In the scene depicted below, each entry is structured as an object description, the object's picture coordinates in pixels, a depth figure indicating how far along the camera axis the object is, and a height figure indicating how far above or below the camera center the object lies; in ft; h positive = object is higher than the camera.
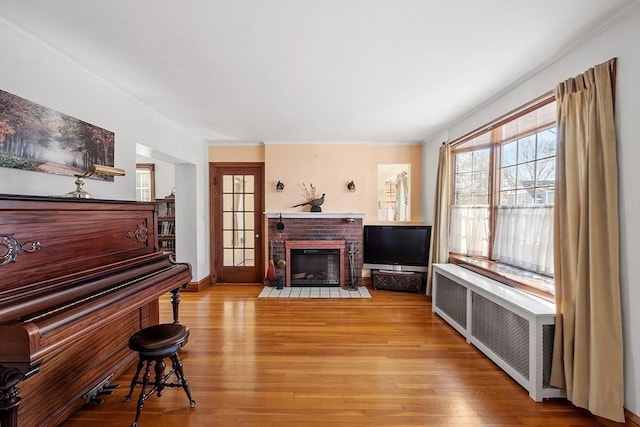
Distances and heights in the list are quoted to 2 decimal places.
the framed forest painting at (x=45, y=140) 5.60 +1.65
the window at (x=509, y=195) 8.18 +0.54
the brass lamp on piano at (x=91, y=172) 5.84 +0.82
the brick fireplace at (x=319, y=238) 15.28 -1.66
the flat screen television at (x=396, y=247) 14.33 -2.05
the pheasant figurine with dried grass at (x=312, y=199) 15.19 +0.56
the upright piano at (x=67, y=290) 3.74 -1.49
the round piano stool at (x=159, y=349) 5.55 -2.92
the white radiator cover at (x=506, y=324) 6.35 -3.25
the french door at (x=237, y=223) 16.12 -0.86
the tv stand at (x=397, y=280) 14.20 -3.80
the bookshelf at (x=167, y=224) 17.07 -0.98
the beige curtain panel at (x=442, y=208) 12.54 +0.05
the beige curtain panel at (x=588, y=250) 5.42 -0.87
